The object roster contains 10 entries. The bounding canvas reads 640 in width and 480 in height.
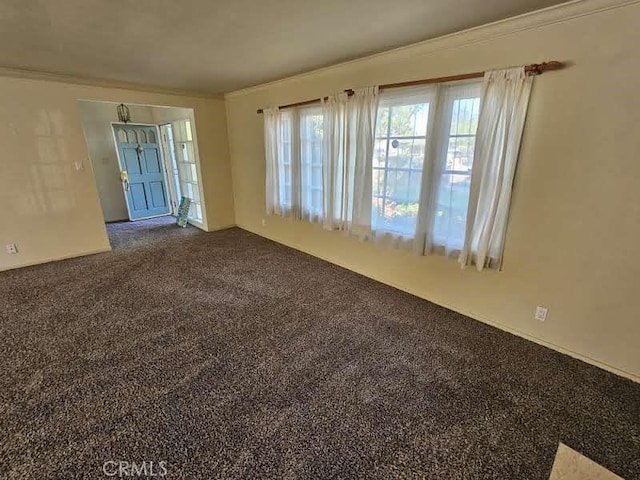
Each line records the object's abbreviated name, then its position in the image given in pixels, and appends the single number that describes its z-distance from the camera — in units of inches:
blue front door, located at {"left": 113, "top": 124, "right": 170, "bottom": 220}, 235.9
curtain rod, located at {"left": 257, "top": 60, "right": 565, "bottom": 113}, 75.5
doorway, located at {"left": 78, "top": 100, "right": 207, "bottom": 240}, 219.0
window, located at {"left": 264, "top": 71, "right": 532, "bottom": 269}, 85.8
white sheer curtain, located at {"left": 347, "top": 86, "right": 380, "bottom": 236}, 113.3
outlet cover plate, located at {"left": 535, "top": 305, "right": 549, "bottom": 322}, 87.8
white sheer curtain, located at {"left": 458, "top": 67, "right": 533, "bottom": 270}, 81.4
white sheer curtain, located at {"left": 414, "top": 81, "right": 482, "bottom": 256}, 92.0
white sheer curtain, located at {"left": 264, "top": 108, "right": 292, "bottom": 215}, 156.3
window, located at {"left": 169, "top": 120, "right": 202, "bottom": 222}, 211.7
